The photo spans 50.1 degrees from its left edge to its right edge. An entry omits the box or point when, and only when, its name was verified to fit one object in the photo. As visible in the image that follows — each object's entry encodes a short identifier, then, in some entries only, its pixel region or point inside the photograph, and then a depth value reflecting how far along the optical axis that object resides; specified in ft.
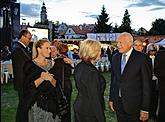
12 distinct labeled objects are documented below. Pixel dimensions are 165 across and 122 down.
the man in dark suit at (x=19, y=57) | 9.97
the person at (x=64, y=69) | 8.01
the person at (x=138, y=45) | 10.30
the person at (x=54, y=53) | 8.74
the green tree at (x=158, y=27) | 124.33
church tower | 160.18
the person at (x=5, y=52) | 27.53
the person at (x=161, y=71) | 9.45
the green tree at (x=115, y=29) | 120.31
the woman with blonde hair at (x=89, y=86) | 5.95
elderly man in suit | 7.00
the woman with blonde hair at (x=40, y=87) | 6.63
